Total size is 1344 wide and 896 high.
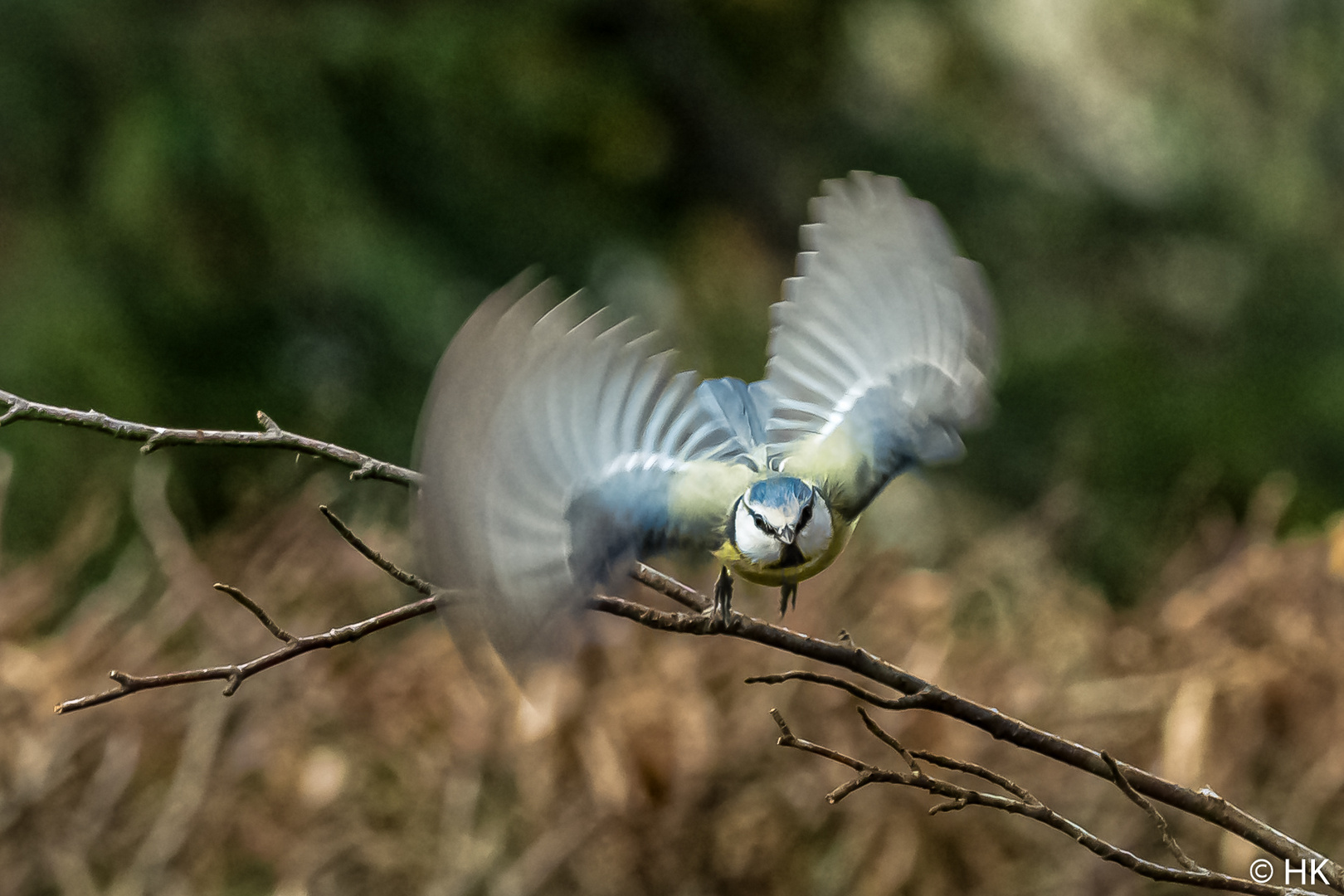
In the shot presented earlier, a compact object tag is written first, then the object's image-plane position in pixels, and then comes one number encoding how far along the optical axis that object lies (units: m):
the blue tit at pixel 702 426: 3.96
